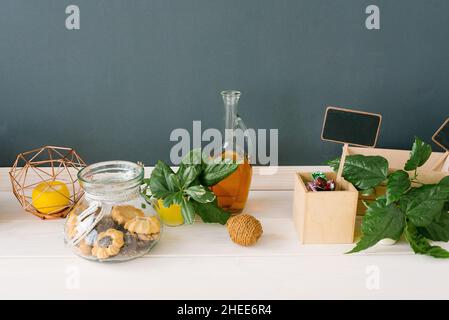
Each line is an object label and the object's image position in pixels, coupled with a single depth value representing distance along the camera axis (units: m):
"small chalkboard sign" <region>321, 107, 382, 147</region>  0.89
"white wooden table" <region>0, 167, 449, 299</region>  0.75
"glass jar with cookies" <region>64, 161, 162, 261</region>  0.80
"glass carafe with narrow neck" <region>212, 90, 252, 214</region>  0.98
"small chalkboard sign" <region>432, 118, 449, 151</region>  0.97
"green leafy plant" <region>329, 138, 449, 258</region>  0.81
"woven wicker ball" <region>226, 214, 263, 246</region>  0.86
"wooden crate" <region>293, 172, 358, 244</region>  0.85
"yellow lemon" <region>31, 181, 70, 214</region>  0.97
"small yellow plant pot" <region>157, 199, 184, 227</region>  0.95
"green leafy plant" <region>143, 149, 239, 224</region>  0.88
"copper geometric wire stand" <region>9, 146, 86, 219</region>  1.08
